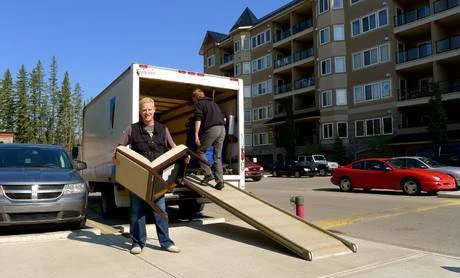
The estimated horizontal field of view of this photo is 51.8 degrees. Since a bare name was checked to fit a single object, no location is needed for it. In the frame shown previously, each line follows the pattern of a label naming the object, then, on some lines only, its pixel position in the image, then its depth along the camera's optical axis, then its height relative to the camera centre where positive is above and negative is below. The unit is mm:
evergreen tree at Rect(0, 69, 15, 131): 80688 +10344
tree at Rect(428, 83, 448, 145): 33062 +2543
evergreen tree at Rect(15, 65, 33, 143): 82312 +8249
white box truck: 9570 +1120
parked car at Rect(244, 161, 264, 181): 30141 -694
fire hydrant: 8911 -842
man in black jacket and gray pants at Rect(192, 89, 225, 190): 9005 +612
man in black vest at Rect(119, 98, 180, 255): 6480 +167
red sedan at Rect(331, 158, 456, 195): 16656 -764
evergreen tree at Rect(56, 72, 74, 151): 88562 +9117
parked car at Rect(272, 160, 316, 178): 37188 -772
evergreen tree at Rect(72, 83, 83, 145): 91625 +11173
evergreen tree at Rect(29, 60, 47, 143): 85125 +10618
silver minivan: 7723 -489
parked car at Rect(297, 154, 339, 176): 37500 -387
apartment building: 37062 +7950
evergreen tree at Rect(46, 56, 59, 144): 88062 +10781
